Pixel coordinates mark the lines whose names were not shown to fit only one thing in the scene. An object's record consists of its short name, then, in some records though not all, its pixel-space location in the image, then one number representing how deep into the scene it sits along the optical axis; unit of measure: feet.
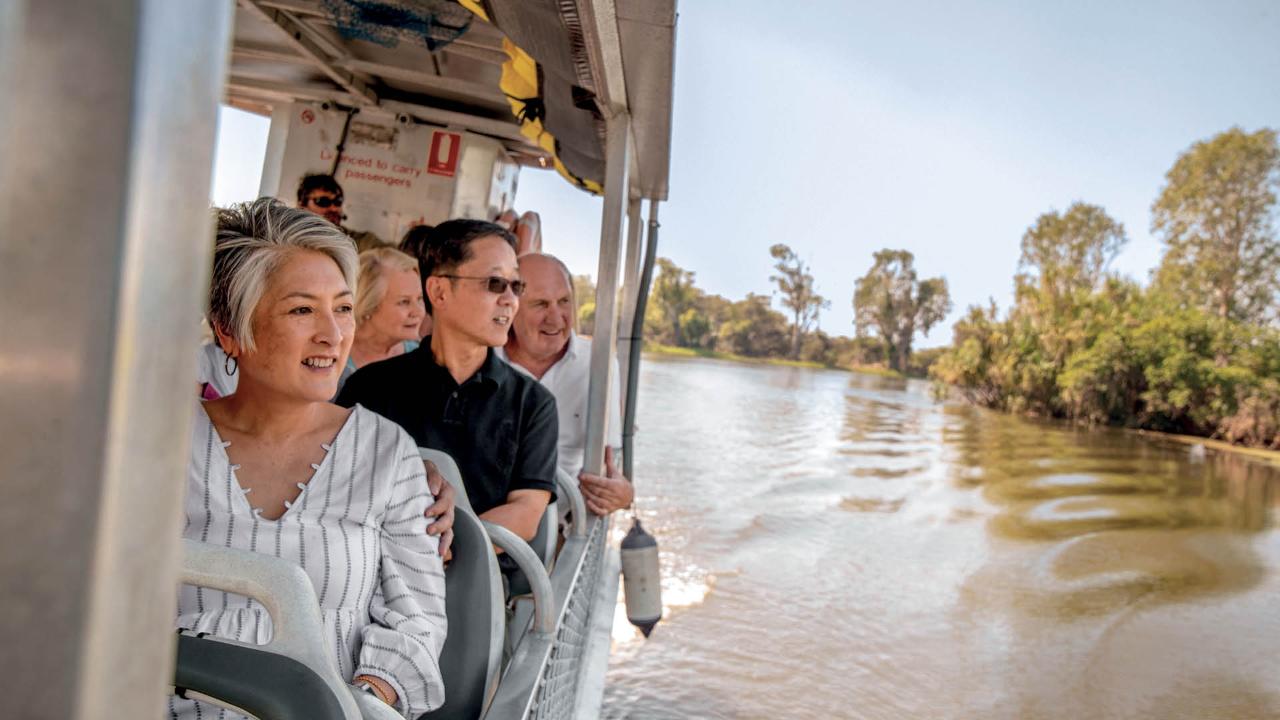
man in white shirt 10.95
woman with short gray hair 4.70
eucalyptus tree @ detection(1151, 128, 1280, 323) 119.03
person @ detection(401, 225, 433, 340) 10.04
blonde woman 10.39
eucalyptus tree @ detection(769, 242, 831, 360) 241.55
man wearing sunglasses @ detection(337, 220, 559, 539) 7.68
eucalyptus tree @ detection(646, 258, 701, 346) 227.81
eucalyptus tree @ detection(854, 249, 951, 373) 235.20
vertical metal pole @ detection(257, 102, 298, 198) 15.23
